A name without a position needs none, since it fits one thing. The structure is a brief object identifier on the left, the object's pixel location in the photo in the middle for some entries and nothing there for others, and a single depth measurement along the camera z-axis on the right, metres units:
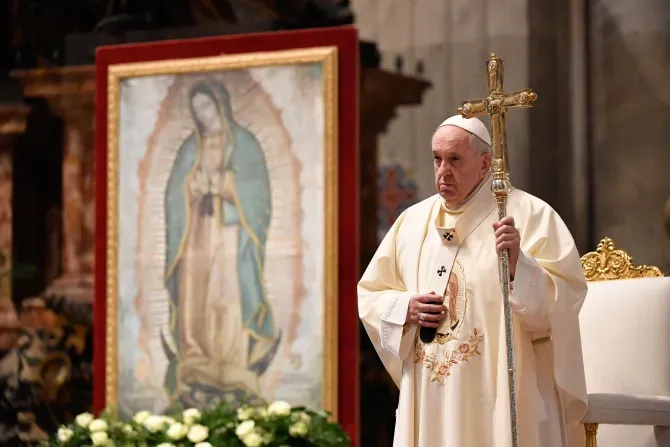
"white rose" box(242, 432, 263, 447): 10.58
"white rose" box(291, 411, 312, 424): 10.94
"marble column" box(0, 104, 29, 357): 14.77
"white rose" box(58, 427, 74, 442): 11.45
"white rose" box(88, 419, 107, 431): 11.38
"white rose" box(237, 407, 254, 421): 11.02
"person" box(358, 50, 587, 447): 7.89
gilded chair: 10.16
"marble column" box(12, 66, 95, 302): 14.48
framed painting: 13.12
